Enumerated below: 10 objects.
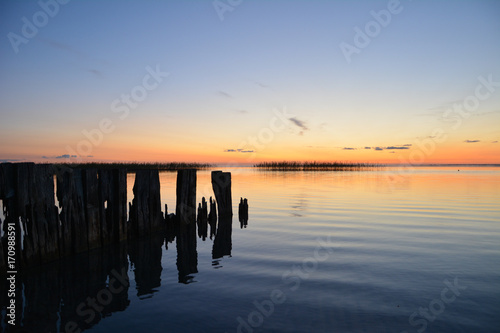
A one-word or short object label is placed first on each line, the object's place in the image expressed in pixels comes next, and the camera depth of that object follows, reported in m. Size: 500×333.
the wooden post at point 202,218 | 13.45
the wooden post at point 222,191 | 14.58
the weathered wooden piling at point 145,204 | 10.69
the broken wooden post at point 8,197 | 6.75
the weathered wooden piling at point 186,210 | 11.11
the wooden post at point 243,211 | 15.30
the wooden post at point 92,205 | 8.67
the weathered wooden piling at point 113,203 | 9.30
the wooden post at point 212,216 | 14.23
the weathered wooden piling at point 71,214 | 8.02
